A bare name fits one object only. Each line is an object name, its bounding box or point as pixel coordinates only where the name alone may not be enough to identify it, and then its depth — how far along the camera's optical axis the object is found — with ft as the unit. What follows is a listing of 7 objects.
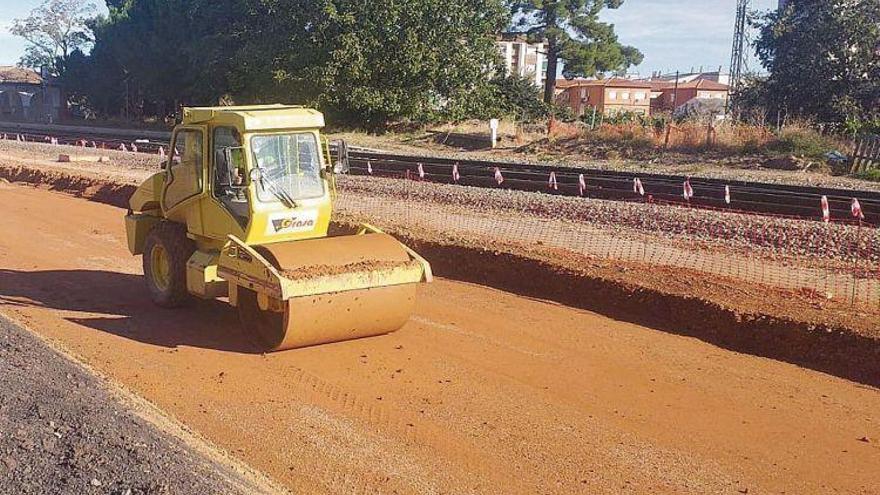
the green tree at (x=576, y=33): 170.60
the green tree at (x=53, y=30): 259.19
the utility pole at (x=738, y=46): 153.03
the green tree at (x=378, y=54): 134.72
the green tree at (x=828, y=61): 116.47
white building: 263.43
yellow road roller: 28.63
